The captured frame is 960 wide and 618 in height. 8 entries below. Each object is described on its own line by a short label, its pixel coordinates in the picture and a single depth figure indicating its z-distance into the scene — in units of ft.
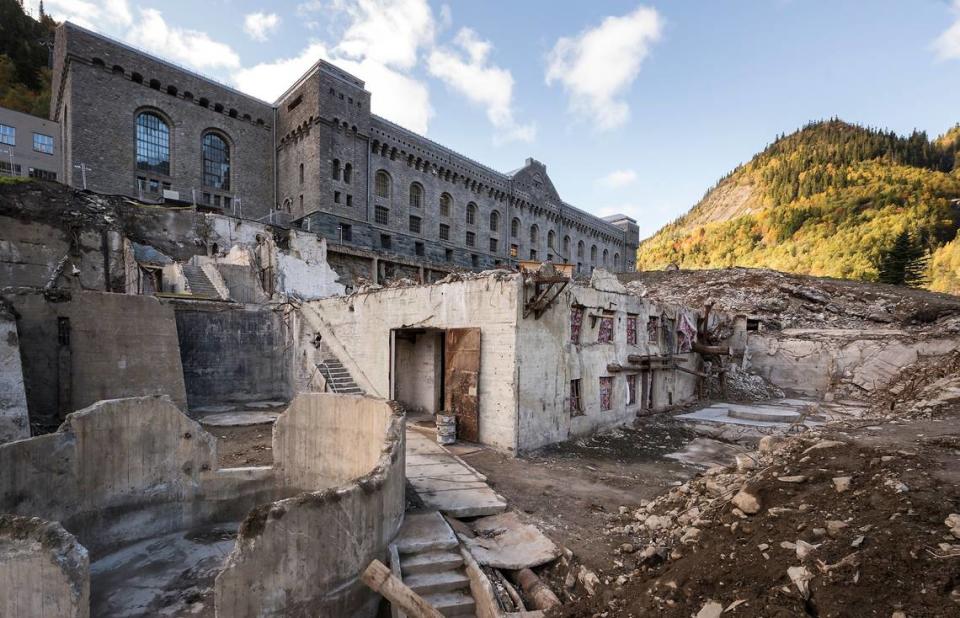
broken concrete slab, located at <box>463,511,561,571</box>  17.02
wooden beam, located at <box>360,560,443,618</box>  13.19
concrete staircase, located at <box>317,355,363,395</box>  42.91
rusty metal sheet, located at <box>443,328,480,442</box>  32.17
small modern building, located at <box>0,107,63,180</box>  94.22
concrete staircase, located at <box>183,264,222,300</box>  56.04
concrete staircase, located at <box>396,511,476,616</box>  15.53
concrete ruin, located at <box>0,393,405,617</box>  12.82
